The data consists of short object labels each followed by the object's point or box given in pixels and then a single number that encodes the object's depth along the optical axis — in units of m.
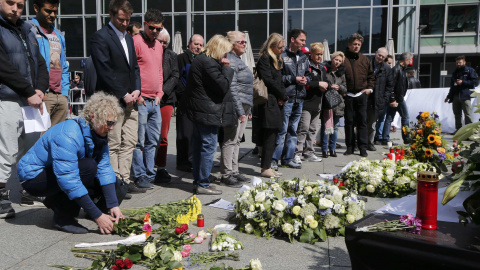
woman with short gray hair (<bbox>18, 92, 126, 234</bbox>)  3.59
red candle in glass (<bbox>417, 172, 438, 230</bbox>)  2.51
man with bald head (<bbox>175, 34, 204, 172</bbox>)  6.90
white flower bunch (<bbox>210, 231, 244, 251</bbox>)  3.46
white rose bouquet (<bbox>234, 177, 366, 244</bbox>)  3.74
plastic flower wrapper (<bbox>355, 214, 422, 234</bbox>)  2.49
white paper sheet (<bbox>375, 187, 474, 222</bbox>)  2.73
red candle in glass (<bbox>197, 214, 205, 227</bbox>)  4.06
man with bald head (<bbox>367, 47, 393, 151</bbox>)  8.96
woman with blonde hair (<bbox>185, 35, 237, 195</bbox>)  5.17
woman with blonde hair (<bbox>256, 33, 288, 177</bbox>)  6.16
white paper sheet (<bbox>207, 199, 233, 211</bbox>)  4.70
